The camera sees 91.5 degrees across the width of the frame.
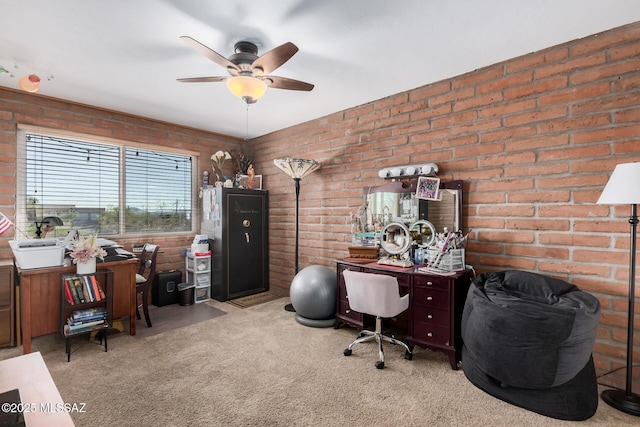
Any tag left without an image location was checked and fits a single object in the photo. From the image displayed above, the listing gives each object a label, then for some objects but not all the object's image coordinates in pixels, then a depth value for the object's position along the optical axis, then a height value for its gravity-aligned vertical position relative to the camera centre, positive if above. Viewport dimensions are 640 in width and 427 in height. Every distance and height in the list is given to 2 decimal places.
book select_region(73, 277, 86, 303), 2.77 -0.67
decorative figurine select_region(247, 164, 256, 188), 4.74 +0.57
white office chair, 2.46 -0.71
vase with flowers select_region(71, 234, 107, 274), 2.76 -0.37
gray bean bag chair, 1.87 -0.86
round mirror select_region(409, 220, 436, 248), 3.00 -0.21
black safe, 4.35 -0.48
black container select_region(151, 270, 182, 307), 4.12 -1.02
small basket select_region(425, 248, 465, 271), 2.61 -0.42
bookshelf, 2.69 -0.84
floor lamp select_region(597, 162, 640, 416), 1.86 +0.00
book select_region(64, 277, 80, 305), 2.72 -0.67
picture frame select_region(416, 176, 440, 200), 2.98 +0.23
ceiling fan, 2.11 +1.05
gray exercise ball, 3.35 -0.90
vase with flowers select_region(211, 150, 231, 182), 4.67 +0.80
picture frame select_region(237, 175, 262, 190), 4.78 +0.48
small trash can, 4.14 -1.09
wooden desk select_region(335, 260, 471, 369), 2.49 -0.80
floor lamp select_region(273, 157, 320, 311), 3.96 +0.58
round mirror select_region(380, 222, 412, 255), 3.03 -0.27
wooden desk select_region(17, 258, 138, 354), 2.61 -0.76
